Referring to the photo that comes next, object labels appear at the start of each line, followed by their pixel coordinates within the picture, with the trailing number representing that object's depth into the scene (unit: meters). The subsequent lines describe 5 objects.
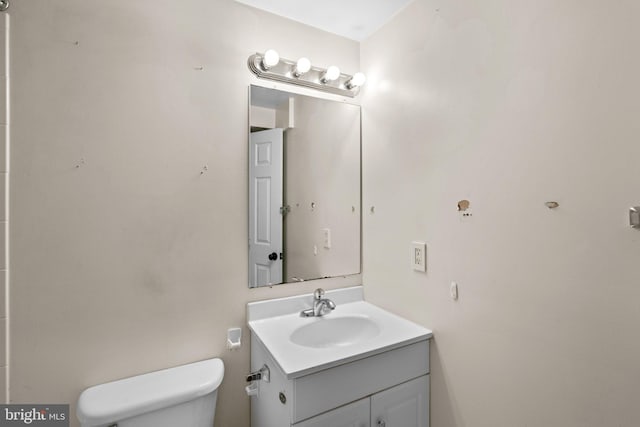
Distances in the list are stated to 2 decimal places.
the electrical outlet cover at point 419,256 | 1.27
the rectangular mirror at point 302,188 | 1.41
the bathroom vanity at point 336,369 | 0.99
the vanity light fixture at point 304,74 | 1.37
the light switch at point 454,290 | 1.14
